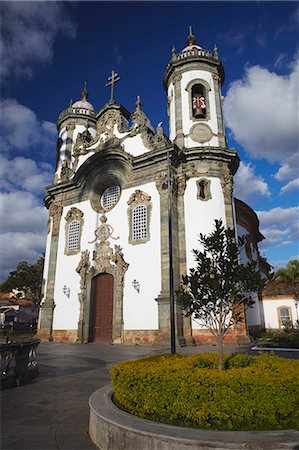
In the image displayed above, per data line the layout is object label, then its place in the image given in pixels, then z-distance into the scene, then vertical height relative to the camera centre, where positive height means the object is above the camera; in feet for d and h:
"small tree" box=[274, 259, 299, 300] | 81.51 +11.11
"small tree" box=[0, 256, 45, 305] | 115.75 +15.49
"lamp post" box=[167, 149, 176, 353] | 30.25 +2.14
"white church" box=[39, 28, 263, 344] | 53.98 +20.58
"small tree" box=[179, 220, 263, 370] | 20.08 +2.49
